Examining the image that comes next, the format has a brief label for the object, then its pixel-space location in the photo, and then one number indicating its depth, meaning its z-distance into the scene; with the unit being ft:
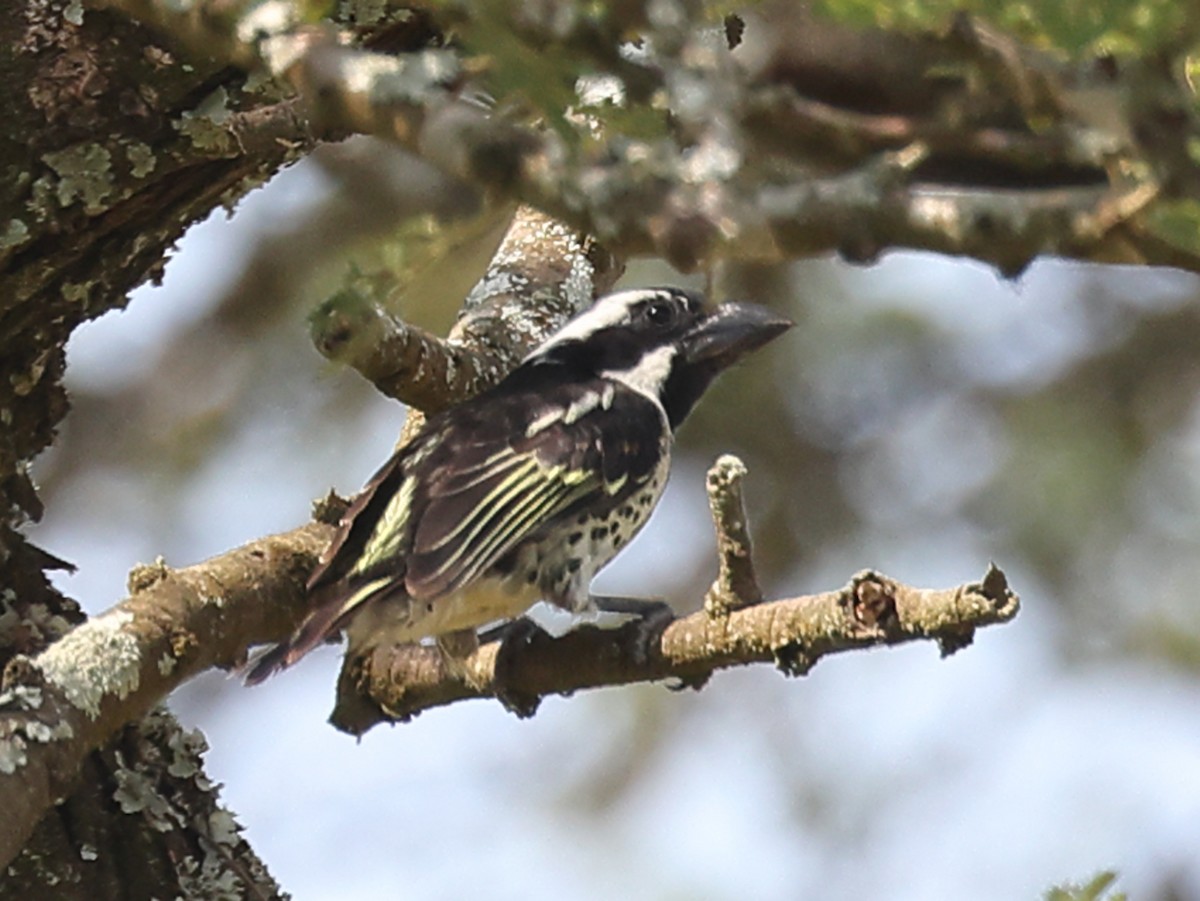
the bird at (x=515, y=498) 22.44
